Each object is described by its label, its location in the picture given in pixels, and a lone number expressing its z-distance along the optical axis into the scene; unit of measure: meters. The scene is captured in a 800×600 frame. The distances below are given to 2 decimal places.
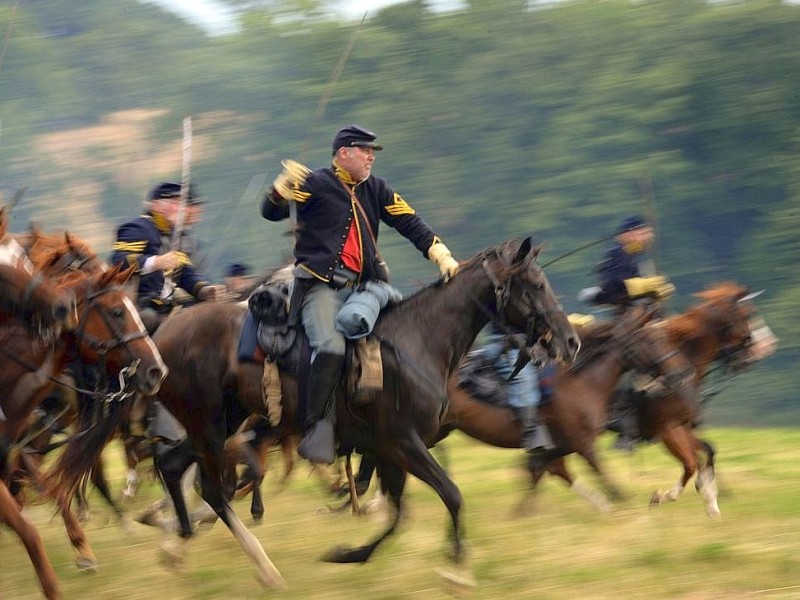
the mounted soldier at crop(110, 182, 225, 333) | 17.86
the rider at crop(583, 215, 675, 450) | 21.84
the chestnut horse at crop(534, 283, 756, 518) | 21.23
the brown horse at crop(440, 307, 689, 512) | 20.09
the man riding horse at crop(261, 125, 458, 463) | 15.91
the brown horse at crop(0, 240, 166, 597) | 14.80
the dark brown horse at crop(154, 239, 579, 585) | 15.48
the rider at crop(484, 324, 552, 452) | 20.05
